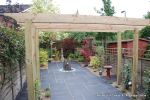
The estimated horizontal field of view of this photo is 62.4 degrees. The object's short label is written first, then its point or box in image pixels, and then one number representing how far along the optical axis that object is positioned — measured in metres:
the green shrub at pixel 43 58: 9.49
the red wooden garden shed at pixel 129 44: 6.50
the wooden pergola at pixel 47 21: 2.79
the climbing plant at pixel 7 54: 2.78
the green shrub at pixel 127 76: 4.90
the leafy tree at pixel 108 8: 9.85
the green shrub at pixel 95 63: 8.62
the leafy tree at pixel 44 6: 12.83
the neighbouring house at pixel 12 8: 4.99
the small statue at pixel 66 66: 8.57
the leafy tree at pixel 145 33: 6.30
